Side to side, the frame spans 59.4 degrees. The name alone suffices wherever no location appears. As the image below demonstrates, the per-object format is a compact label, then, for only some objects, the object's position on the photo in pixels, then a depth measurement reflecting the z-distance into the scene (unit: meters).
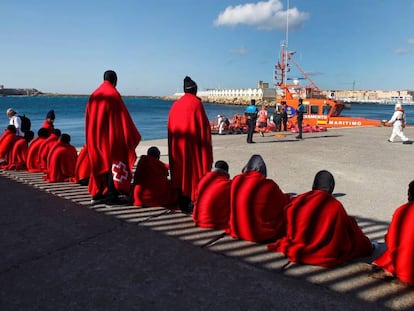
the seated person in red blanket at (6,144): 7.53
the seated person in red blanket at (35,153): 6.99
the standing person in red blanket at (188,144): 4.55
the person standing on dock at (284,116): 19.02
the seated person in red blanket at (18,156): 7.31
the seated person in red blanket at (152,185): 4.77
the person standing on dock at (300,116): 14.35
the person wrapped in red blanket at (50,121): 7.80
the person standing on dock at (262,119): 18.36
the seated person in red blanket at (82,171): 5.87
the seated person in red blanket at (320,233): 3.15
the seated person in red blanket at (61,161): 6.18
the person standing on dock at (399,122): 12.64
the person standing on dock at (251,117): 12.75
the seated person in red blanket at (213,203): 4.02
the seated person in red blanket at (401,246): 2.81
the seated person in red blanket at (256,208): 3.60
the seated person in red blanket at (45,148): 6.73
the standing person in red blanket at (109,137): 4.57
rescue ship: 21.50
